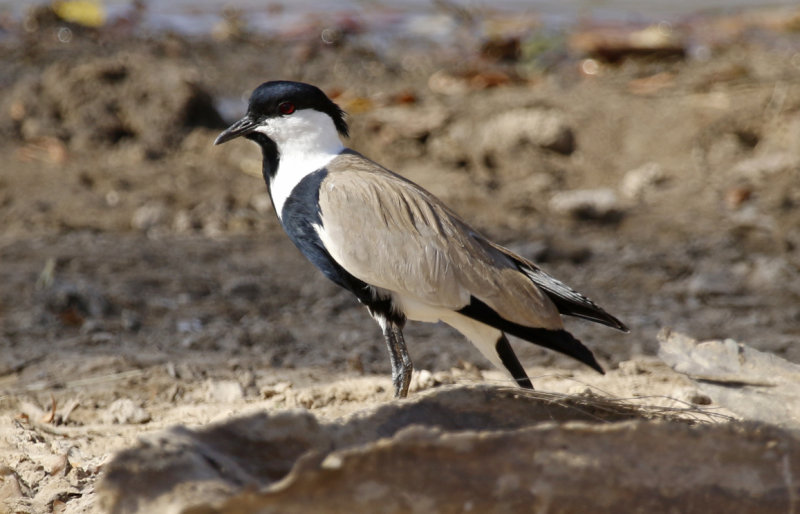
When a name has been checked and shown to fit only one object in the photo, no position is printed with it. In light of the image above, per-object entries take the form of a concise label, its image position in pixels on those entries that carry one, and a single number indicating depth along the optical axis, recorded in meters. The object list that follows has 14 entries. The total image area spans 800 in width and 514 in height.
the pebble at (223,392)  8.47
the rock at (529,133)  15.58
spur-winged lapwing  7.75
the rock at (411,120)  15.97
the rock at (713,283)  11.96
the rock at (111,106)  15.95
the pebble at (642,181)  14.73
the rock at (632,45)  19.12
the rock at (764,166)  14.54
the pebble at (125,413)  8.07
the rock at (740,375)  6.10
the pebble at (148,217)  13.58
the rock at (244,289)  11.55
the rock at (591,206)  14.03
